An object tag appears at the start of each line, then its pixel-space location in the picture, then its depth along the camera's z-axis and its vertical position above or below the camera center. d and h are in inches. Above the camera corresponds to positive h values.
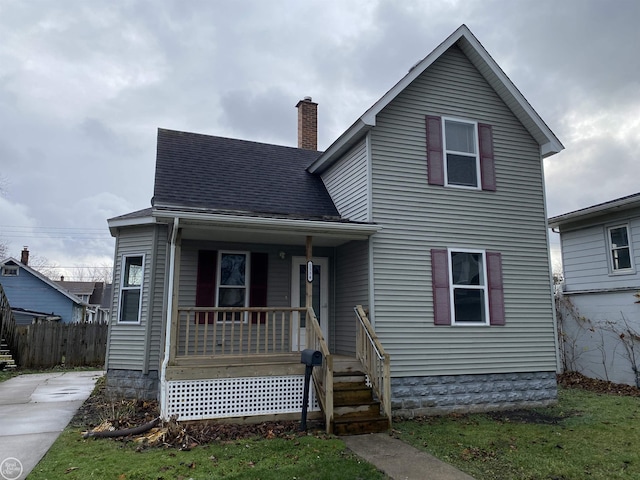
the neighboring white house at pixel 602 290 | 436.5 +28.0
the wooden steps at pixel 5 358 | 577.0 -56.6
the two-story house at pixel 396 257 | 319.0 +46.0
